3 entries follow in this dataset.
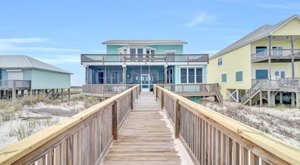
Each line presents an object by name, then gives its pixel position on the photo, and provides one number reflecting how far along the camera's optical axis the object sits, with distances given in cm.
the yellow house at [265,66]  1669
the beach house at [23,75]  1869
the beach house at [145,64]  1781
